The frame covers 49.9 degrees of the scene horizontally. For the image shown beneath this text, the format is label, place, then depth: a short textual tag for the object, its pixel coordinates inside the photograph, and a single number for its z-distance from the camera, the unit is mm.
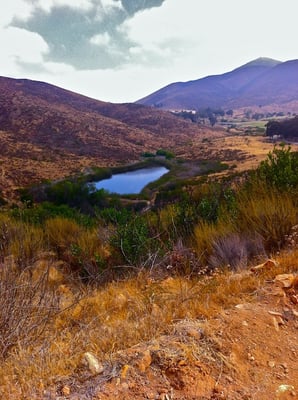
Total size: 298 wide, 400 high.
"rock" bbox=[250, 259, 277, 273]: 3295
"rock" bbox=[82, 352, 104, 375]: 1947
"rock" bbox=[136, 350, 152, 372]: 1950
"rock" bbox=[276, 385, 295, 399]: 1815
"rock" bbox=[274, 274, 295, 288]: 2855
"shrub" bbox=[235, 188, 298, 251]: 4277
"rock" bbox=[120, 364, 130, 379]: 1896
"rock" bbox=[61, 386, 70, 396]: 1785
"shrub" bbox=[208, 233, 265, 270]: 4000
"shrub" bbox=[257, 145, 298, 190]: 5173
